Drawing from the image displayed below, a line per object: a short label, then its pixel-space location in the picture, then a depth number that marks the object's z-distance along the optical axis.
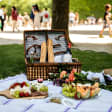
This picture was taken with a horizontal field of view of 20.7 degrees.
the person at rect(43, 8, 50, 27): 19.07
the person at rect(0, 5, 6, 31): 16.77
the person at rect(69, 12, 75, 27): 27.62
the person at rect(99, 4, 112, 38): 14.12
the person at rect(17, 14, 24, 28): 26.41
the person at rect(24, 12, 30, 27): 28.60
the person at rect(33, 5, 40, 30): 16.84
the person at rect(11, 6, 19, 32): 18.56
